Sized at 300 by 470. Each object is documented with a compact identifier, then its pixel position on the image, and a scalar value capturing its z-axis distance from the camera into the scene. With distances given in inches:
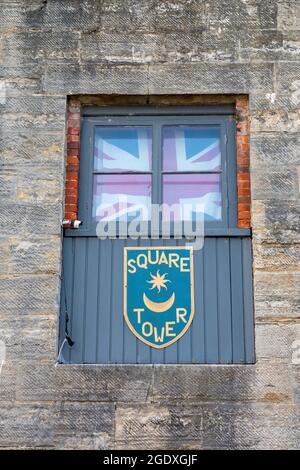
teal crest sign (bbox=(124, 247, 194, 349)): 558.9
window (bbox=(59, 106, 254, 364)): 558.6
